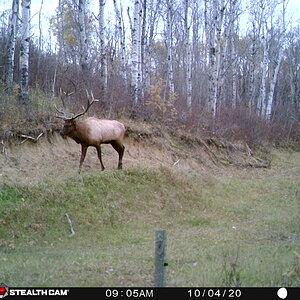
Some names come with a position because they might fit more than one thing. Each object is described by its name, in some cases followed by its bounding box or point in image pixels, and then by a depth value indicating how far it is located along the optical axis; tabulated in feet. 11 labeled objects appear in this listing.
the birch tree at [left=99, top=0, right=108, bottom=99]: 62.45
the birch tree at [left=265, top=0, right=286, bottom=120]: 99.81
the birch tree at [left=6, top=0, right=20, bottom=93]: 52.71
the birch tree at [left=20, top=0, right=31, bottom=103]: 48.67
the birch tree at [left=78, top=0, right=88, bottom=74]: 62.83
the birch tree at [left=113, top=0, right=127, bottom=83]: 77.12
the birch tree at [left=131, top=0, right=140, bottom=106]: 56.85
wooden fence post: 15.79
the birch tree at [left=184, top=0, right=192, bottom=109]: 79.00
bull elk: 40.11
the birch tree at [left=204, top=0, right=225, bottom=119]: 70.79
